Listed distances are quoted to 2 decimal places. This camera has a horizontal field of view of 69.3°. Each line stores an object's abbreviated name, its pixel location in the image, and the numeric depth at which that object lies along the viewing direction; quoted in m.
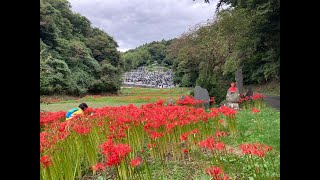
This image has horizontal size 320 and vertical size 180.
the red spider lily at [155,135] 2.85
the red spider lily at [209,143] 2.25
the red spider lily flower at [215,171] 1.45
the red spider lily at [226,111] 4.11
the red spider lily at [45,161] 2.01
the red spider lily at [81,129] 2.94
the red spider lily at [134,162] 1.83
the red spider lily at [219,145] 2.21
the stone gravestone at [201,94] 10.14
